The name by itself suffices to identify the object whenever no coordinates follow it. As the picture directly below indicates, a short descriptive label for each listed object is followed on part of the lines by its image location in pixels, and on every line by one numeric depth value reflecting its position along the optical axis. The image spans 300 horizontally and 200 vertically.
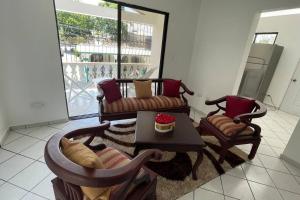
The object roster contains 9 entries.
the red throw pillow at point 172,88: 3.13
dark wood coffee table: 1.74
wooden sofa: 2.52
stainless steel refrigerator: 4.30
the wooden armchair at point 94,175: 0.81
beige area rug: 1.74
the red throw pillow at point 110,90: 2.57
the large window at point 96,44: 3.89
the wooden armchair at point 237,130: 2.04
